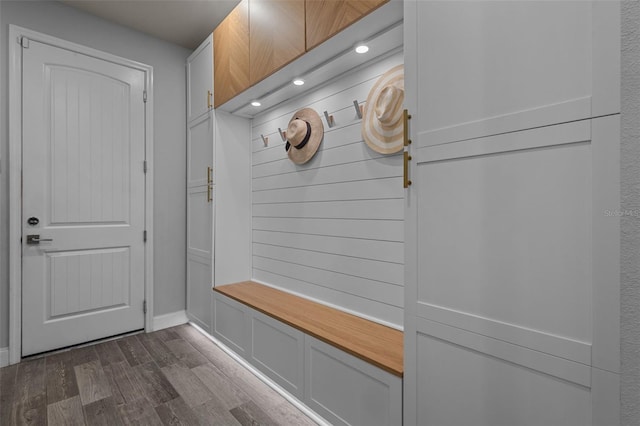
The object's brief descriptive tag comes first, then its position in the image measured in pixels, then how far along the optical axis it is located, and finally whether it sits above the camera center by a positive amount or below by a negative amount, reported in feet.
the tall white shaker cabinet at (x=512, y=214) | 2.81 -0.01
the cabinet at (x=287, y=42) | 5.16 +3.13
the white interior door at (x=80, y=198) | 8.18 +0.38
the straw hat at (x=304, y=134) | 7.49 +1.85
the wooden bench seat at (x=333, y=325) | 4.88 -2.12
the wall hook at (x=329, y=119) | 7.21 +2.09
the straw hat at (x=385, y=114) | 5.59 +1.78
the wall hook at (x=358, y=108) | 6.51 +2.11
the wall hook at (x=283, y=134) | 8.31 +2.04
